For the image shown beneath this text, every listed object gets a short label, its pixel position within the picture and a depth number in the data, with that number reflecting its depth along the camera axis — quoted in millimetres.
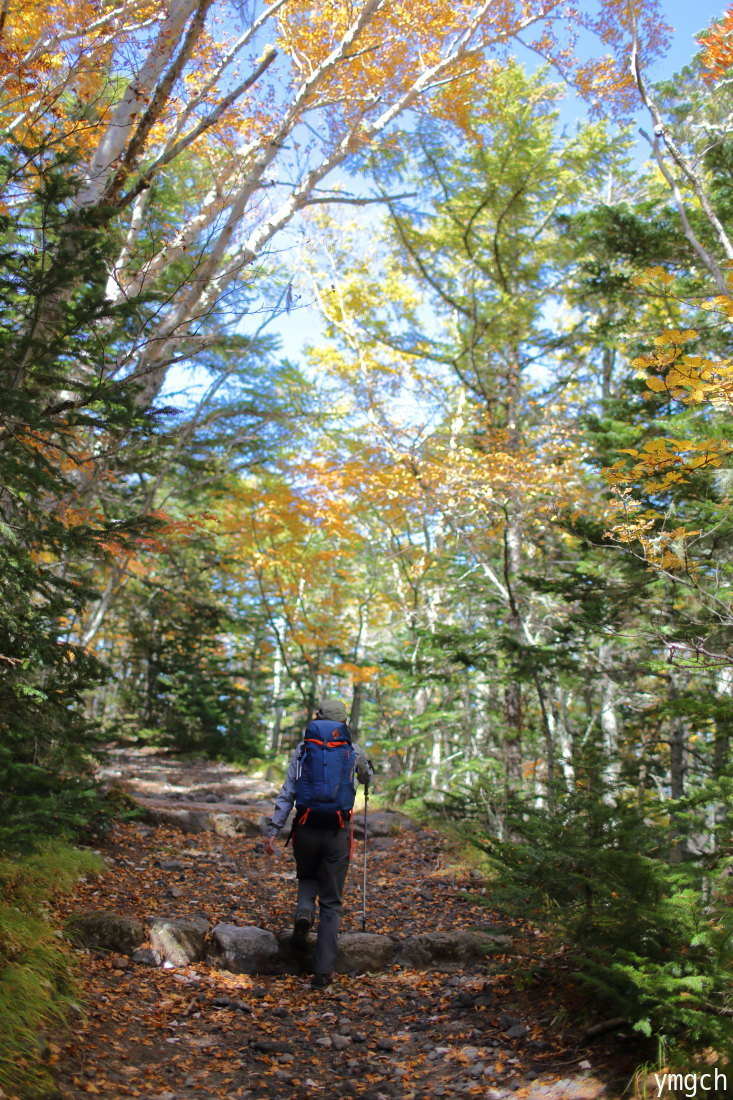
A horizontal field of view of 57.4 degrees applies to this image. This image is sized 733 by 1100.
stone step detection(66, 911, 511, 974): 4262
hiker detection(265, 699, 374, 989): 4812
